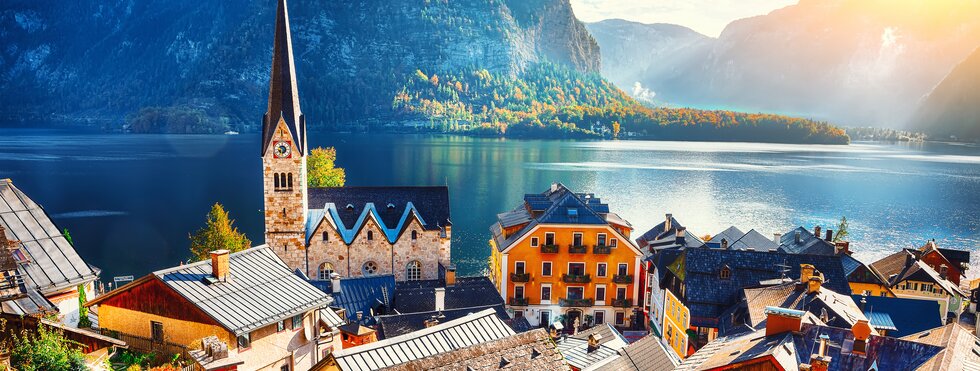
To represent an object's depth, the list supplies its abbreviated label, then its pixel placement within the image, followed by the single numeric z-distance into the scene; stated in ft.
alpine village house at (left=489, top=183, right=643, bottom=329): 151.23
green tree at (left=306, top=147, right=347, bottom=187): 276.41
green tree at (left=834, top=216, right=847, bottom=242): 252.01
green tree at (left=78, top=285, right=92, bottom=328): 78.56
